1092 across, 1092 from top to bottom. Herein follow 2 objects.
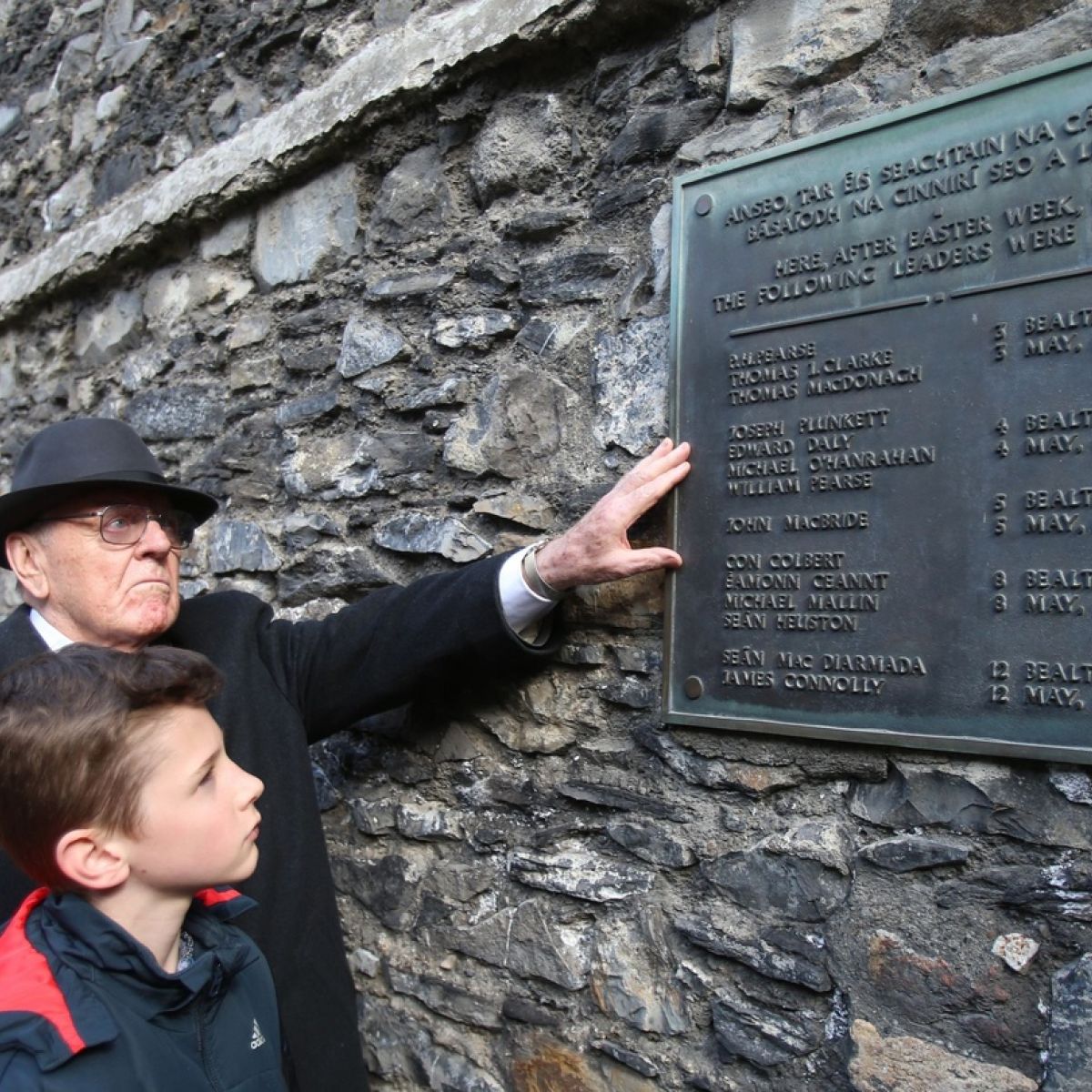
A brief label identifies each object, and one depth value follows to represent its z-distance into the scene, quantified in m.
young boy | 1.47
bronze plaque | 1.76
